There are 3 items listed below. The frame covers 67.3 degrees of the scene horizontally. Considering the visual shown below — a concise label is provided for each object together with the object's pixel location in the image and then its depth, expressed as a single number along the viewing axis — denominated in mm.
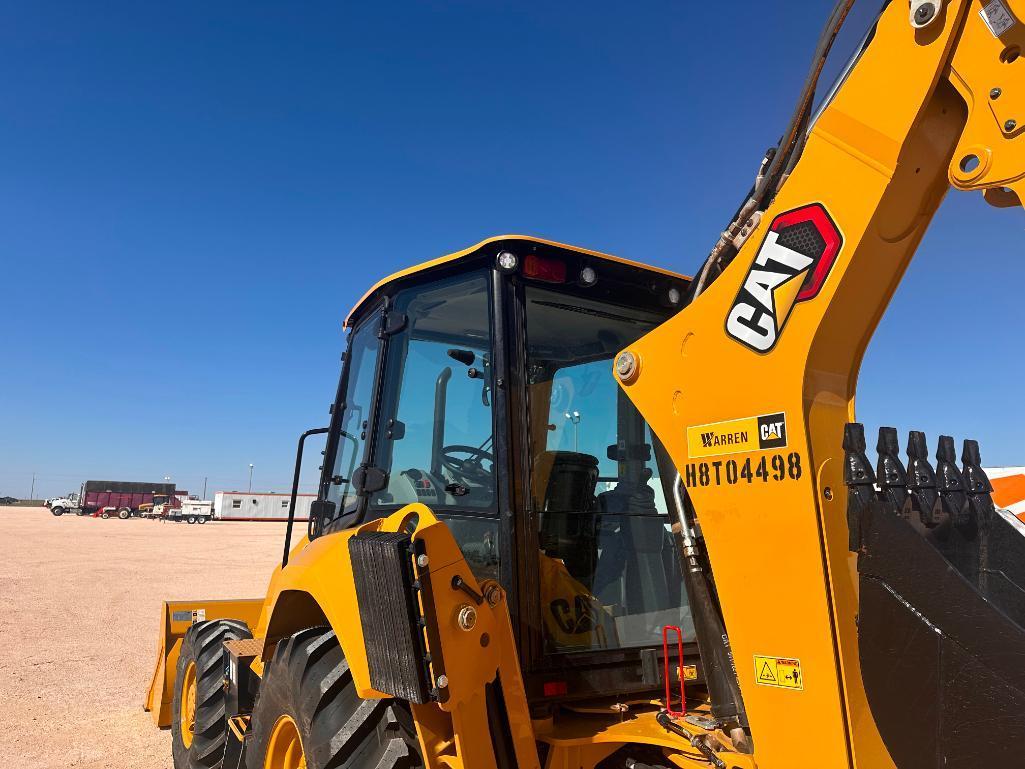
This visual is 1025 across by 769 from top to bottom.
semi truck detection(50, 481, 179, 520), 59344
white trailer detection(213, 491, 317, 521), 60500
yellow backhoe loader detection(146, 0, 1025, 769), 1675
